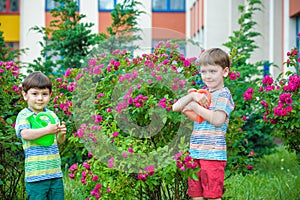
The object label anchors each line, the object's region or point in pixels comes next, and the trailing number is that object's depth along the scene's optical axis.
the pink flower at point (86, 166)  3.80
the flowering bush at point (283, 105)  4.79
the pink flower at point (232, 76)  4.18
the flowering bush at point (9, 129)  4.64
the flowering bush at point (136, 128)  3.51
